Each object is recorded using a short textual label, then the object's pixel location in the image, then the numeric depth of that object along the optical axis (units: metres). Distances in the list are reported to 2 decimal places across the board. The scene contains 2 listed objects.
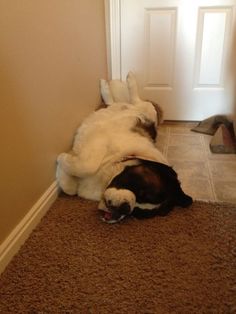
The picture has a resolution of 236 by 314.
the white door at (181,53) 2.23
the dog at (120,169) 1.26
